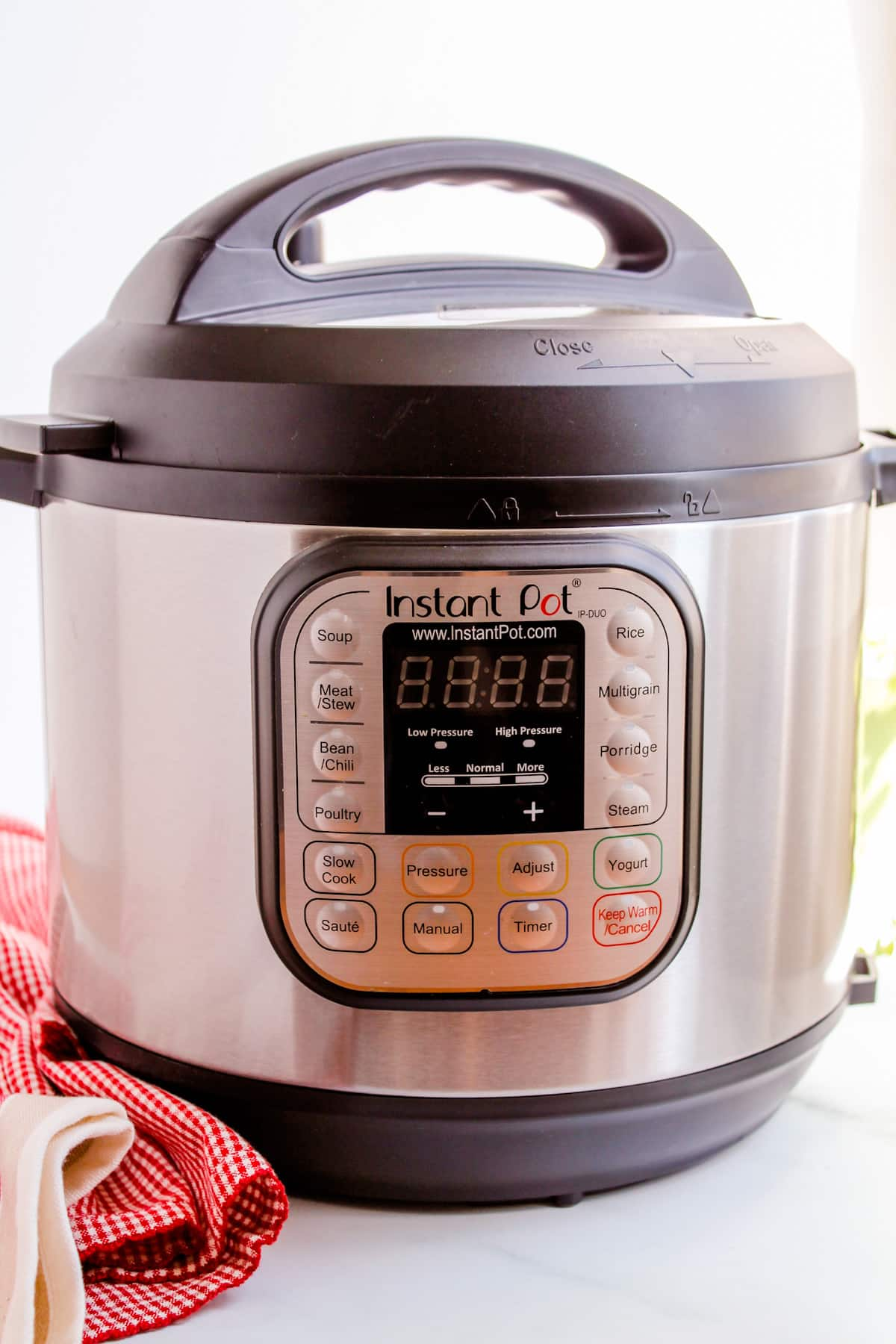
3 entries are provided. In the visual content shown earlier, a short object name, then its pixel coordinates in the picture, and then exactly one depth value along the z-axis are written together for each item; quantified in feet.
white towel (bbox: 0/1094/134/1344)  2.45
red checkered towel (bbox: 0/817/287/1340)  2.55
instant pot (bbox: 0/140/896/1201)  2.49
